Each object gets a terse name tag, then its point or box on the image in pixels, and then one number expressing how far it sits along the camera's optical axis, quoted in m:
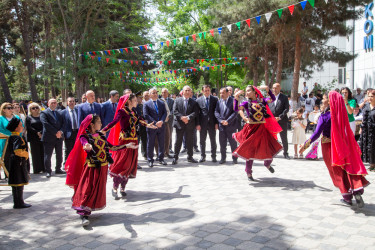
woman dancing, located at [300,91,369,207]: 5.27
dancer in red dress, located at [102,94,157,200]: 6.39
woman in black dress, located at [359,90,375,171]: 8.23
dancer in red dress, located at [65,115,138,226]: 5.09
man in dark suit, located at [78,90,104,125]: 9.15
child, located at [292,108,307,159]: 10.17
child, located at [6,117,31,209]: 5.98
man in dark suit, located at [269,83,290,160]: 9.88
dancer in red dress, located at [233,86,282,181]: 7.26
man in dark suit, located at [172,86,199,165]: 9.88
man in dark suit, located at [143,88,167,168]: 9.65
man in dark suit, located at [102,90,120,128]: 9.47
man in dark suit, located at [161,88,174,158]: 11.06
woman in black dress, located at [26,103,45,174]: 9.16
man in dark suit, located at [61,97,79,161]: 9.38
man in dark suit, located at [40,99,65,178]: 8.84
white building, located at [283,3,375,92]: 19.89
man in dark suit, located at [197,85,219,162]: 9.98
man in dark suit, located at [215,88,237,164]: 9.55
